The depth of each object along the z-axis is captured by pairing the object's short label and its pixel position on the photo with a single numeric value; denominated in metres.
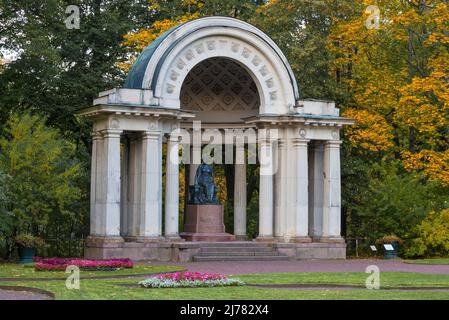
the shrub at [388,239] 43.50
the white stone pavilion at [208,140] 38.28
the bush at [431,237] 44.22
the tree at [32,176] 38.06
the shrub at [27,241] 36.91
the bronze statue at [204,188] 42.41
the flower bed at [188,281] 24.34
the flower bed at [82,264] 30.73
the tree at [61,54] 45.50
